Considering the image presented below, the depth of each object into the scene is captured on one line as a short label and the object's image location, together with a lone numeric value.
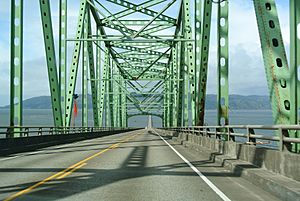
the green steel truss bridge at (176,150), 9.60
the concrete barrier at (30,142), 21.13
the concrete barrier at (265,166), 8.68
